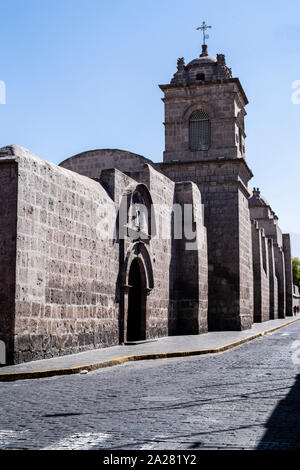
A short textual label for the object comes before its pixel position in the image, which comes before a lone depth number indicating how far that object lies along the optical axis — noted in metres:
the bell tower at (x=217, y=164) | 21.71
